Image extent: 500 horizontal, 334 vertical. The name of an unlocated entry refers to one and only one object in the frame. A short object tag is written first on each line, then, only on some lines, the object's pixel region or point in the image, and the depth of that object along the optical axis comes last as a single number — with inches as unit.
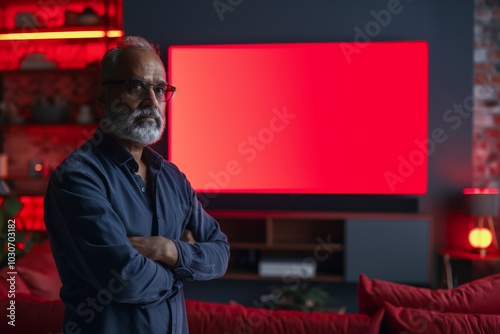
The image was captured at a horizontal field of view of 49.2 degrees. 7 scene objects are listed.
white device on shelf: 152.3
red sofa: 57.5
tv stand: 148.1
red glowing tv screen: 157.4
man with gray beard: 44.2
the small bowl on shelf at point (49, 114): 175.6
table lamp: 147.9
